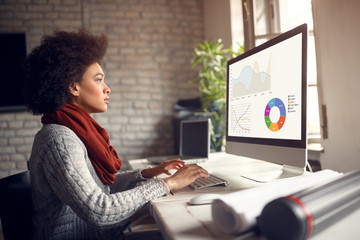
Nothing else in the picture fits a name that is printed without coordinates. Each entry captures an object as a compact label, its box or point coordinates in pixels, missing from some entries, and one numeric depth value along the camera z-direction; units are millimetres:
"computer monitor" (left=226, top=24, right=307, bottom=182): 910
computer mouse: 761
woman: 808
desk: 564
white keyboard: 980
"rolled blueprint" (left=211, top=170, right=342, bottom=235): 526
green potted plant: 2412
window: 2025
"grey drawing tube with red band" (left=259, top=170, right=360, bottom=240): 472
